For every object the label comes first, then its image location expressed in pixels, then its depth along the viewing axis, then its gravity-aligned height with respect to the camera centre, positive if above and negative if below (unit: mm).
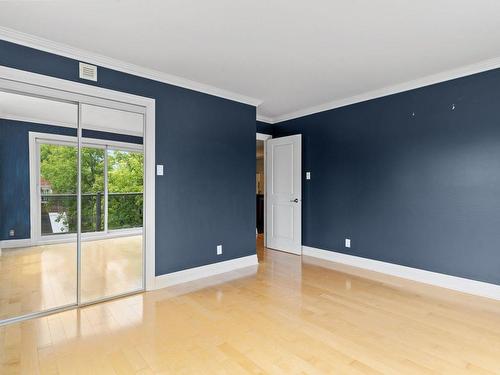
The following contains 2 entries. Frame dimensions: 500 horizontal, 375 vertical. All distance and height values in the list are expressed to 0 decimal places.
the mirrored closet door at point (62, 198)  2928 -95
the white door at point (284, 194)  5121 -93
